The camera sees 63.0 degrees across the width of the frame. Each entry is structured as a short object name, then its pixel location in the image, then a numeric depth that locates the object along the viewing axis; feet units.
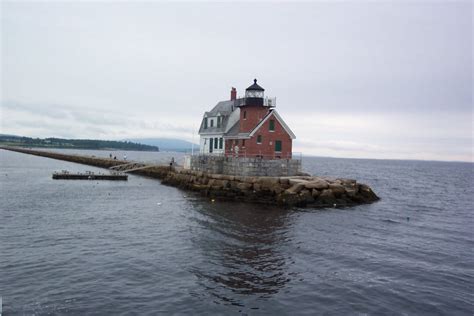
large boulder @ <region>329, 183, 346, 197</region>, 114.83
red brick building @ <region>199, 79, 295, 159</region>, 127.24
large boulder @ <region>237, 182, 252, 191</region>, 116.60
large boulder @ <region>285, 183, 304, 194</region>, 109.50
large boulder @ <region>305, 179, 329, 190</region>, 111.86
